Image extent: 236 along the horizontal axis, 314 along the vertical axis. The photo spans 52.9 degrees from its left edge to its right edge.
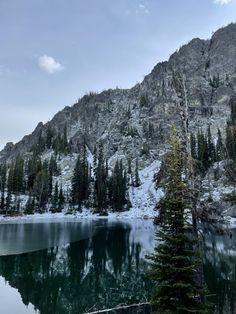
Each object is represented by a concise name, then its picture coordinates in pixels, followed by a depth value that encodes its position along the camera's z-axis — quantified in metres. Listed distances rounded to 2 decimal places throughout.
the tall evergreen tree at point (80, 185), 88.10
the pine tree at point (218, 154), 84.15
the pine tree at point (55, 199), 84.07
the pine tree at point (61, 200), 85.09
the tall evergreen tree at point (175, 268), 8.72
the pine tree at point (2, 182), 78.91
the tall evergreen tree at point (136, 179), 99.88
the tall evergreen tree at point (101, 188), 86.35
